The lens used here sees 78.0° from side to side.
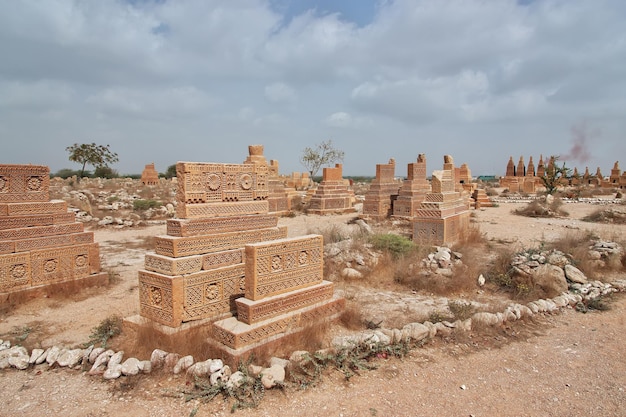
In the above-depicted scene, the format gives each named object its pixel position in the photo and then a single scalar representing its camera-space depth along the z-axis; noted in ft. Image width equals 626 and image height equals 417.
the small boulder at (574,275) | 24.04
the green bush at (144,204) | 62.80
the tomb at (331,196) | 68.18
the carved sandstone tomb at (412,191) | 55.16
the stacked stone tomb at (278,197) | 65.87
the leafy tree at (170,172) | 202.84
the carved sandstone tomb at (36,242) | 22.27
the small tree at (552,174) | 94.63
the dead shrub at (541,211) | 61.11
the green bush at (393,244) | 29.86
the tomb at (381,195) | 59.67
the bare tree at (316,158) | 161.27
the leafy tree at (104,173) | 164.35
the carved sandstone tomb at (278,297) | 14.64
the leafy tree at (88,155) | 124.57
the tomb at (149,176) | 120.06
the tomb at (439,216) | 34.58
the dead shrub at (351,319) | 18.22
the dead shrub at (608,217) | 52.03
